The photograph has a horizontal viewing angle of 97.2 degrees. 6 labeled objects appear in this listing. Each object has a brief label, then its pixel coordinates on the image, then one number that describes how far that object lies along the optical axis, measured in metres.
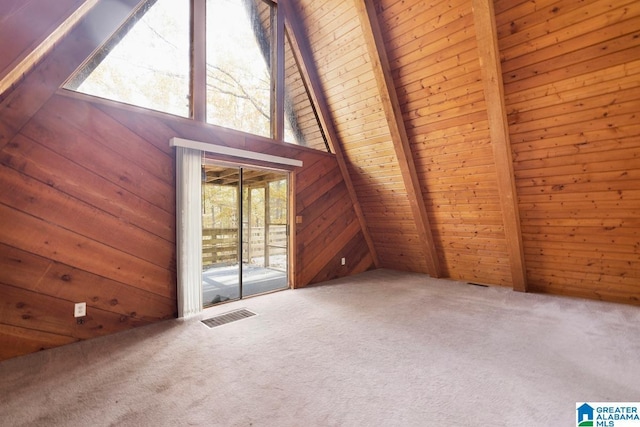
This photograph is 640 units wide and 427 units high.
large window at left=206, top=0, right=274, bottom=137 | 3.39
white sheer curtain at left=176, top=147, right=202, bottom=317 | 2.97
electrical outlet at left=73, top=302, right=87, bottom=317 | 2.44
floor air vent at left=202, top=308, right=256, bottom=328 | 2.89
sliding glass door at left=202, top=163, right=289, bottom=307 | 5.08
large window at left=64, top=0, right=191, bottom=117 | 2.62
